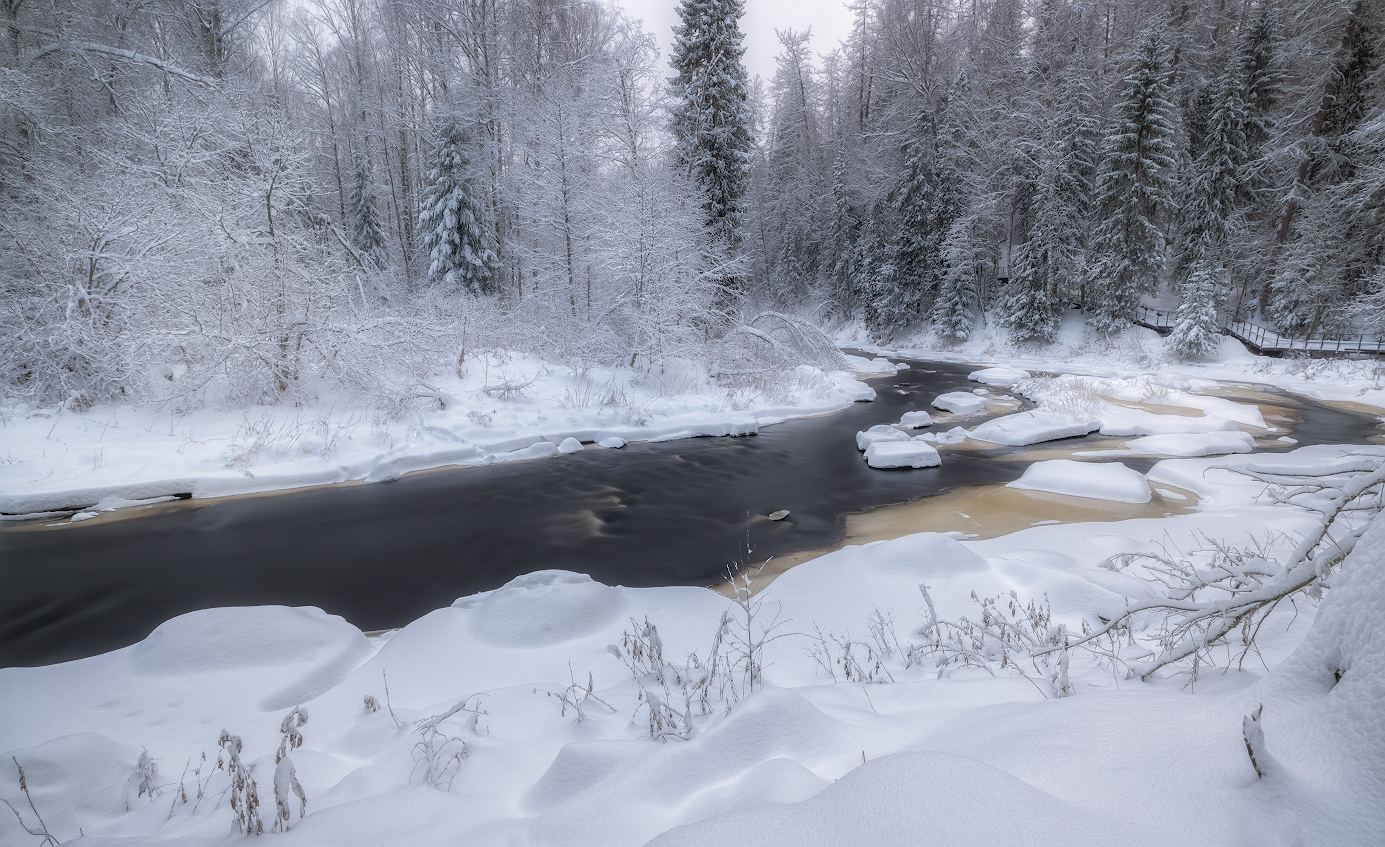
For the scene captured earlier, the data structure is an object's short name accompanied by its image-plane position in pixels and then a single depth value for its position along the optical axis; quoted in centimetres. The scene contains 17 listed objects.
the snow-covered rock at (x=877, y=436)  1175
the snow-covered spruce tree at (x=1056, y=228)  2462
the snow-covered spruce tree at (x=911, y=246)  2800
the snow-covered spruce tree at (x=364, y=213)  2739
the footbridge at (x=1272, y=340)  1948
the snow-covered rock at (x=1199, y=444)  1050
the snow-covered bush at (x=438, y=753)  250
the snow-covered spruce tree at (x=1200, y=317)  2089
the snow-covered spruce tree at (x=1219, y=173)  2289
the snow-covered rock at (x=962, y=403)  1540
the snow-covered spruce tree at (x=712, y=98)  1911
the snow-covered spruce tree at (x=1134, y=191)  2305
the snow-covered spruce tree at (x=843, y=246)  3266
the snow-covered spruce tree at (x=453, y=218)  2294
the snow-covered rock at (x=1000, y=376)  2031
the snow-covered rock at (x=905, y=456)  1085
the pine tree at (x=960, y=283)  2714
